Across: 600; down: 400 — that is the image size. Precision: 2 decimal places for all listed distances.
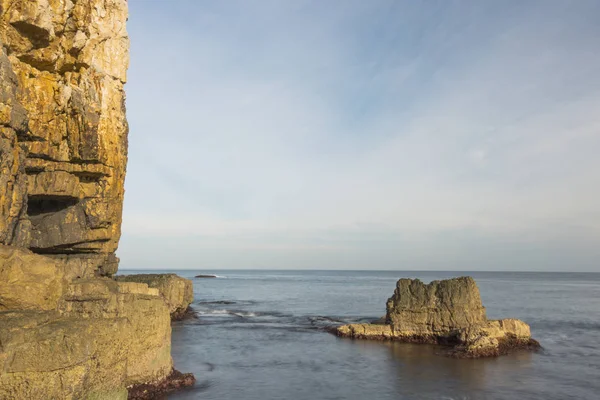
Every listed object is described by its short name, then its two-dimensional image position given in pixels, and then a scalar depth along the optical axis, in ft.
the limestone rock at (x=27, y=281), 41.06
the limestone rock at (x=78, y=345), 38.27
